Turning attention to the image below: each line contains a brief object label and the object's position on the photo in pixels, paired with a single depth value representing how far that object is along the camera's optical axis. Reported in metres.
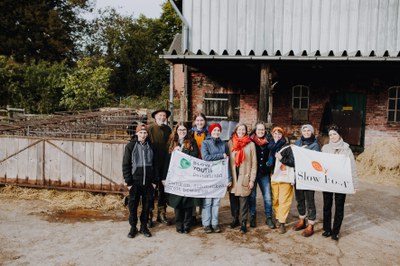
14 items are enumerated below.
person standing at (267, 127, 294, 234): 5.86
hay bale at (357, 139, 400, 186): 10.08
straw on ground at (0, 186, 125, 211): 6.93
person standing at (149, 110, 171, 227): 6.01
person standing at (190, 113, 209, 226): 5.86
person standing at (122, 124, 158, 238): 5.46
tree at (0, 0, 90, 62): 30.44
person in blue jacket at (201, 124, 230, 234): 5.69
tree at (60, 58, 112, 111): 23.88
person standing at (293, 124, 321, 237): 5.72
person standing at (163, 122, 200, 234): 5.72
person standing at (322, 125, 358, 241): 5.55
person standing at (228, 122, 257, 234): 5.69
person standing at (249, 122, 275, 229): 5.86
